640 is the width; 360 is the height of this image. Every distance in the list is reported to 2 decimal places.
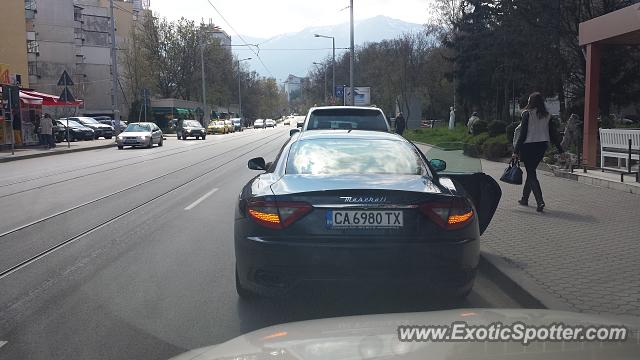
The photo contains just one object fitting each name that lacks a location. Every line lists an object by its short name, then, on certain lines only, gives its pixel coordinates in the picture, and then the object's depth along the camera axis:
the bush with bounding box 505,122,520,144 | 19.09
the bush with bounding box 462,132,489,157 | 20.06
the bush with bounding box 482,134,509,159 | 18.81
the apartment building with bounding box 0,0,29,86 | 44.50
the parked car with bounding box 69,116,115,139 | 44.75
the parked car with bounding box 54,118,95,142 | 38.41
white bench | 12.28
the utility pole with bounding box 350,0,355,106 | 41.75
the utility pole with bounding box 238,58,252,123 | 98.97
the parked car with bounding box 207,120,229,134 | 64.96
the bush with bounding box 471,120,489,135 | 24.54
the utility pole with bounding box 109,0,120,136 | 39.45
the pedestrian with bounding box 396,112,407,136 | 26.53
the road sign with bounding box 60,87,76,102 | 29.63
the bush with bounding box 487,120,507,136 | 21.31
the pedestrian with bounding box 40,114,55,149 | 30.54
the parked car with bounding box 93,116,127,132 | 51.62
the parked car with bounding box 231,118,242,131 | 77.88
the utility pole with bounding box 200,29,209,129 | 67.95
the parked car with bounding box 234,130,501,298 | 4.37
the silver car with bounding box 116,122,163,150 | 33.17
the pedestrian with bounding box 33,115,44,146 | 31.14
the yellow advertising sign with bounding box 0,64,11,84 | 29.14
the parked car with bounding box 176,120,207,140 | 47.47
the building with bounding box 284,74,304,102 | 187.60
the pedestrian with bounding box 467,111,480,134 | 30.11
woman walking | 9.31
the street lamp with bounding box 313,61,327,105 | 85.14
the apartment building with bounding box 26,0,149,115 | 65.38
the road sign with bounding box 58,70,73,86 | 29.47
